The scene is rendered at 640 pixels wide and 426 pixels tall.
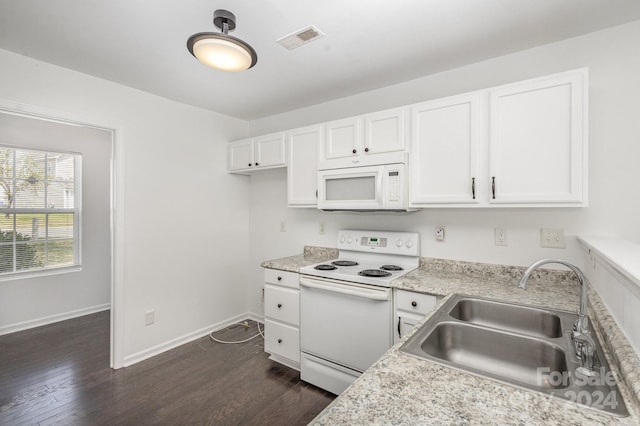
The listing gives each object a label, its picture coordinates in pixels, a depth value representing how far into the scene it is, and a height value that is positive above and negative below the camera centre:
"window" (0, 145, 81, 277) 3.36 +0.02
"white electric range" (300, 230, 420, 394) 1.96 -0.67
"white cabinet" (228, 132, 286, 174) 2.90 +0.61
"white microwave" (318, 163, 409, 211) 2.13 +0.19
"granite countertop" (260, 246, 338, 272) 2.52 -0.45
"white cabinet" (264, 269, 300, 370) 2.43 -0.88
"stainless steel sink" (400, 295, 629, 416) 0.79 -0.49
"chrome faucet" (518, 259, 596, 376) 0.92 -0.43
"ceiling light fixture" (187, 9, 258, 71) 1.43 +0.82
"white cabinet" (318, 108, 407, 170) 2.17 +0.56
